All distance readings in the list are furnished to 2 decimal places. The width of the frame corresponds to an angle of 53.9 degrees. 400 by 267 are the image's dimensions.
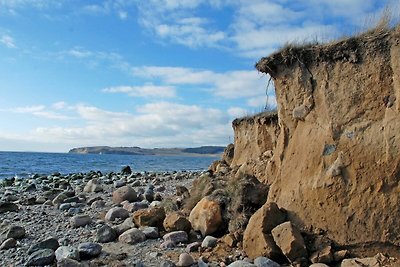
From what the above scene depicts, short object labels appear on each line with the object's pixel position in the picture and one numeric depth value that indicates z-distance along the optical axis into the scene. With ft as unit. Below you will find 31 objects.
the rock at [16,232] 25.88
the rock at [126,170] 103.98
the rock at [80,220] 29.14
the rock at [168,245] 22.68
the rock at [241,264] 18.58
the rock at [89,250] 21.49
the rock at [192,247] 21.99
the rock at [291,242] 18.85
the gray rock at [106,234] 24.47
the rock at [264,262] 18.73
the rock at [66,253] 20.75
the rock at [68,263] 19.66
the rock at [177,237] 23.38
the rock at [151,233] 24.40
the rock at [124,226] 25.68
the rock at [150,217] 26.61
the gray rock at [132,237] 23.73
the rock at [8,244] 23.87
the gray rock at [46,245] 22.51
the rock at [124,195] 40.50
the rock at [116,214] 31.17
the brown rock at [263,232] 19.66
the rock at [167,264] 19.30
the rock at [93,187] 54.65
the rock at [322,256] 18.66
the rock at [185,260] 19.76
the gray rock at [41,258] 20.70
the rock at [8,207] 37.32
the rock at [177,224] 24.98
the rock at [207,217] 24.07
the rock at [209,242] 22.06
